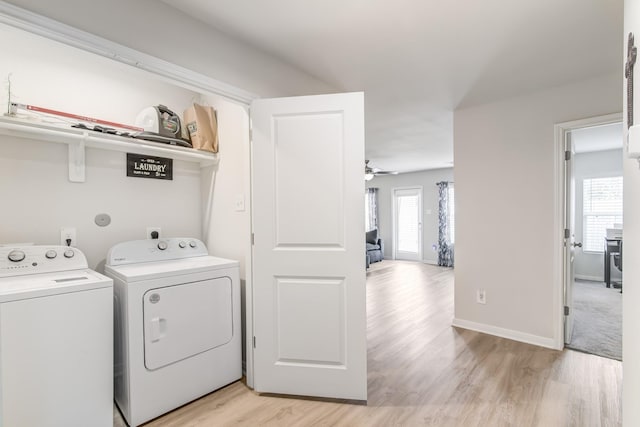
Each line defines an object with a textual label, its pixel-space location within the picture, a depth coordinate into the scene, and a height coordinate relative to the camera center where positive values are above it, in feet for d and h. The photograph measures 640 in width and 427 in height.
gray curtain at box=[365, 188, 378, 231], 27.99 +0.40
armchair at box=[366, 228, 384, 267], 24.44 -3.07
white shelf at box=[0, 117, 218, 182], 5.49 +1.53
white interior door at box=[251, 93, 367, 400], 6.15 -0.77
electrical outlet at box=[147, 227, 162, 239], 7.73 -0.52
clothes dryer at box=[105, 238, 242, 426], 5.47 -2.35
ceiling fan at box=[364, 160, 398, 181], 15.92 +2.93
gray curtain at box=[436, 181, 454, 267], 22.84 -1.52
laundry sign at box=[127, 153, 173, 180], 7.43 +1.17
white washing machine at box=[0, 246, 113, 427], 4.25 -2.08
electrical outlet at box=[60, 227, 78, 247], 6.43 -0.54
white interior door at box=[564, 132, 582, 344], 8.68 -0.85
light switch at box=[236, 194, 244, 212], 7.13 +0.21
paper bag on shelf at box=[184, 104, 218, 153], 7.76 +2.27
